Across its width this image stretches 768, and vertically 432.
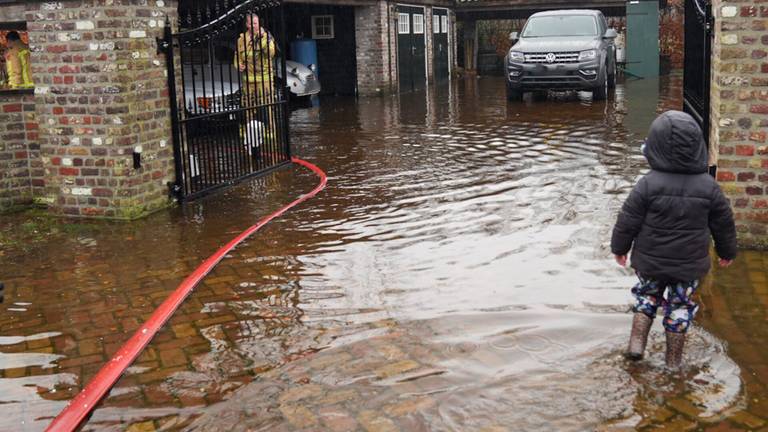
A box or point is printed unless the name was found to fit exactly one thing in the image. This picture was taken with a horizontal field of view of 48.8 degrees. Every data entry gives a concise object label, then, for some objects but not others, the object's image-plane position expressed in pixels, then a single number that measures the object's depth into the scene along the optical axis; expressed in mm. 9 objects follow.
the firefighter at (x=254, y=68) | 9555
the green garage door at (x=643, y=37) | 25609
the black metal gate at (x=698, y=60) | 6674
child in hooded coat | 3896
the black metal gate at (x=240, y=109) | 8086
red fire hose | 3631
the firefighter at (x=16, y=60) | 8953
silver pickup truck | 16453
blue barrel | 21156
